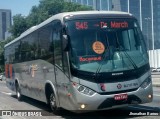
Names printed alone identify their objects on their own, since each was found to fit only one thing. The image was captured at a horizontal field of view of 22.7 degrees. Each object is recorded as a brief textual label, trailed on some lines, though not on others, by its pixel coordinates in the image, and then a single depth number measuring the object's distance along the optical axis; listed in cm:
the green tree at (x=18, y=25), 6950
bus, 1041
